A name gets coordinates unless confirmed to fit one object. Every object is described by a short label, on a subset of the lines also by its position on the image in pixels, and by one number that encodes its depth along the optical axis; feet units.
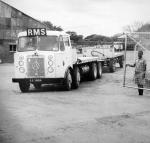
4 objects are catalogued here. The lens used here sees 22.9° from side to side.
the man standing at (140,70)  41.34
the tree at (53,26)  222.11
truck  45.21
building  132.87
